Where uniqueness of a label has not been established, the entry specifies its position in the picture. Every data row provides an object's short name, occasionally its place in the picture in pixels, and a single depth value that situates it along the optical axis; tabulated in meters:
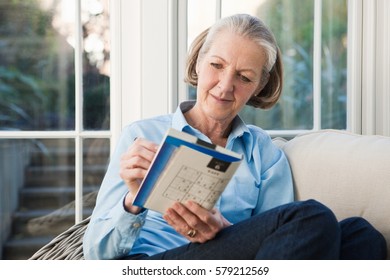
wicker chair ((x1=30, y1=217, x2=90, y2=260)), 3.60
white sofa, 3.58
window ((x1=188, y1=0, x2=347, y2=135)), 4.13
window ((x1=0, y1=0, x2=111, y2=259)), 4.02
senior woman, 3.33
